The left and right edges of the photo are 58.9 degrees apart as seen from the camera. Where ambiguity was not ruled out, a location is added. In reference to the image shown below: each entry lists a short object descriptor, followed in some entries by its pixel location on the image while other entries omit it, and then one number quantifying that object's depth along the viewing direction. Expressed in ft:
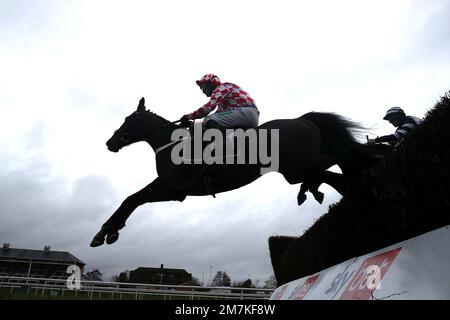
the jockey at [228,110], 17.92
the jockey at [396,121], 18.63
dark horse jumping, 17.28
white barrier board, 8.79
